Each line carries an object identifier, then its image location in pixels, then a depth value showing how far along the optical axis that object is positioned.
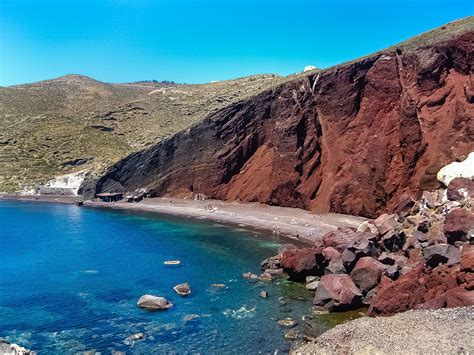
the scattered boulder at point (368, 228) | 52.81
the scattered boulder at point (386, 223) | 50.73
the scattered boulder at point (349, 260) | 44.52
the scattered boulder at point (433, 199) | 51.58
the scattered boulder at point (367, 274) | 40.25
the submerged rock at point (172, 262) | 53.91
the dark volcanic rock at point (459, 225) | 40.62
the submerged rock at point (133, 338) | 32.00
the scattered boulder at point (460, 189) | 48.19
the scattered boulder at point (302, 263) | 47.03
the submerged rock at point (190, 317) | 36.16
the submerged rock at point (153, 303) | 38.56
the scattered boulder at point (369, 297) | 38.81
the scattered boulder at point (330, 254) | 48.15
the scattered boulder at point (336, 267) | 44.72
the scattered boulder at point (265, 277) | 46.83
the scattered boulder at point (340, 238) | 51.22
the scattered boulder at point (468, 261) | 31.67
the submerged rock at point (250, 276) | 47.44
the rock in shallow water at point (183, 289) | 42.53
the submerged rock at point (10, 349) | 25.07
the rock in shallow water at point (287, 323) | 35.03
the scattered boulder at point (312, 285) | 43.72
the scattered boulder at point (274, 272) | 48.59
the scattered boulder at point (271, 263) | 50.69
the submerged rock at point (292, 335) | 32.66
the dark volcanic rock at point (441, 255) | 37.00
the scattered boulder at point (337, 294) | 38.06
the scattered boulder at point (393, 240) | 48.30
